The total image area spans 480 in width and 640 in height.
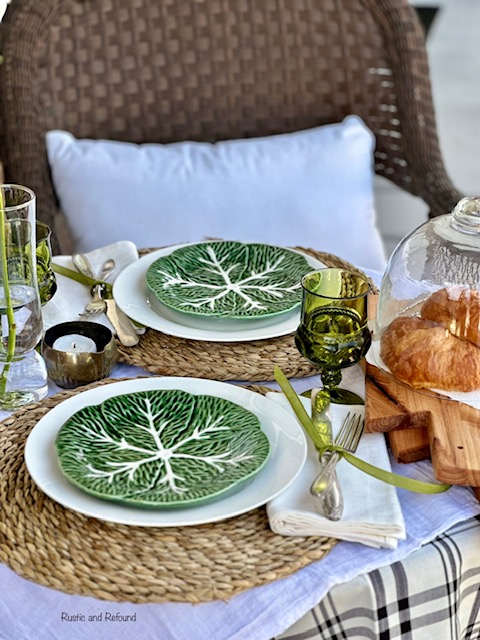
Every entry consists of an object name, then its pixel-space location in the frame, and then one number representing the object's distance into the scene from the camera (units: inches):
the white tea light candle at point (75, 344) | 43.9
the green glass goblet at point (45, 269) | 47.0
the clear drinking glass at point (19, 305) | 39.2
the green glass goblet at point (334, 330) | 39.9
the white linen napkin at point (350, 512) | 32.9
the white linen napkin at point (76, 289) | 47.9
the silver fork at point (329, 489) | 33.2
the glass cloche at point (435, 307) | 39.3
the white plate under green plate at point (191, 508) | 32.9
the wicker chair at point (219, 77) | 76.4
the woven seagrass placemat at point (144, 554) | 31.2
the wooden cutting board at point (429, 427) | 34.9
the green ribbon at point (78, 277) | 50.4
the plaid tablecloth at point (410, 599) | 32.5
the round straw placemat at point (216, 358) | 43.1
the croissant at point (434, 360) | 39.1
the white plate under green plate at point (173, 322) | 45.2
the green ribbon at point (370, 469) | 34.8
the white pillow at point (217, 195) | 73.1
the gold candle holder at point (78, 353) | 42.4
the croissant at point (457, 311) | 40.4
